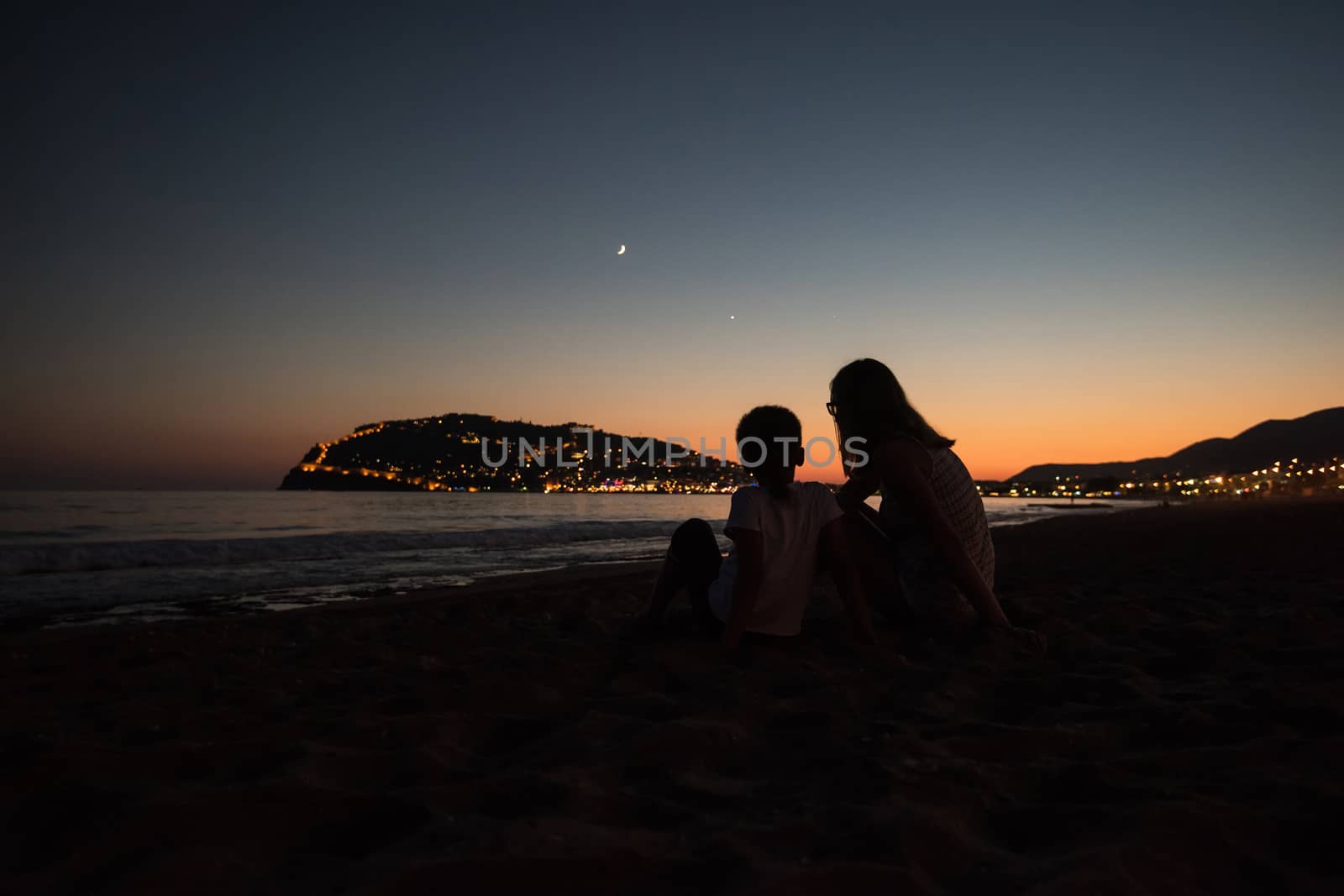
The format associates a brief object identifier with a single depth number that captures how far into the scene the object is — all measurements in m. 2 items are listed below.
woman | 3.24
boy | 3.14
